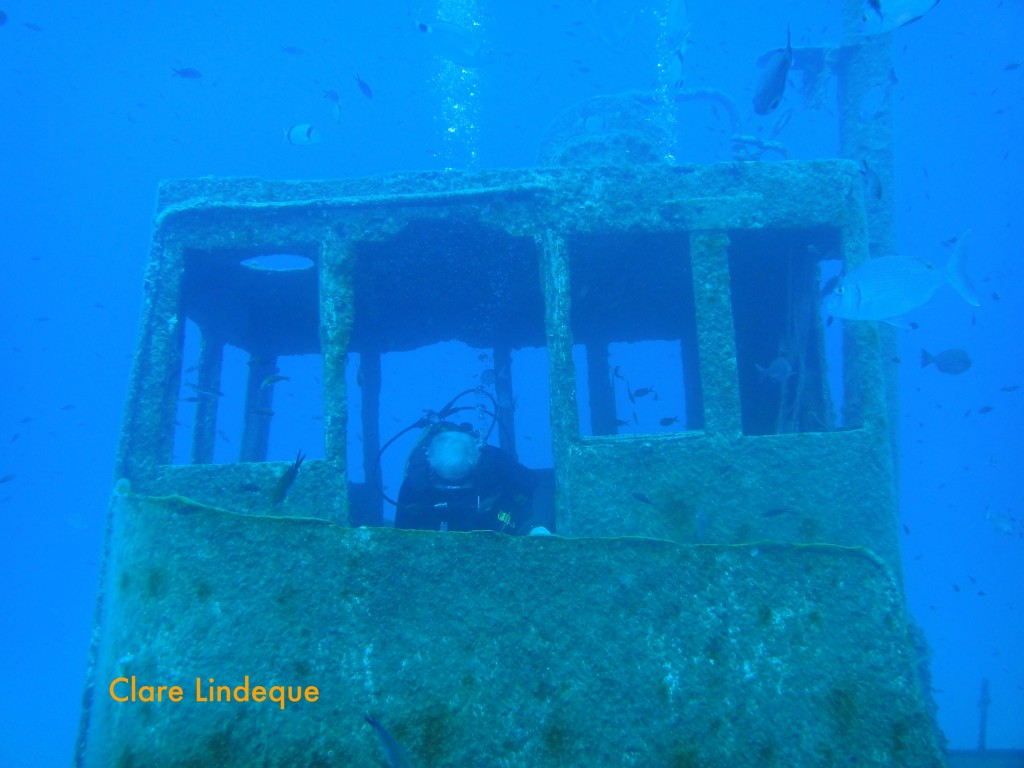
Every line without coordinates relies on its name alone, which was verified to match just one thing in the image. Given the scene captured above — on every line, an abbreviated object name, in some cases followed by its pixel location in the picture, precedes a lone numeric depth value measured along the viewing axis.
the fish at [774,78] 4.23
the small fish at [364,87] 10.07
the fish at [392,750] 1.81
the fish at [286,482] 3.51
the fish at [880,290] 3.86
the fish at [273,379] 6.17
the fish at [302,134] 9.23
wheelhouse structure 1.94
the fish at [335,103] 11.35
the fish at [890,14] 3.48
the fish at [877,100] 6.65
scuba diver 4.45
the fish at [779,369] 4.97
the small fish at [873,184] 5.03
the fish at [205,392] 5.68
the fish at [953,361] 8.16
